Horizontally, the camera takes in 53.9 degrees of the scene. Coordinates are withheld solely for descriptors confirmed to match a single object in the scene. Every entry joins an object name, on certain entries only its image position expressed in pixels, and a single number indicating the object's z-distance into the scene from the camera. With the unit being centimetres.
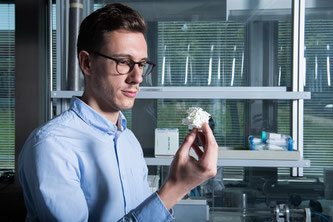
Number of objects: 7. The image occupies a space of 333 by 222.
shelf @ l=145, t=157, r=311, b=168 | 176
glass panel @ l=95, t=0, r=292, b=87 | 196
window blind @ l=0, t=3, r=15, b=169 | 260
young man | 81
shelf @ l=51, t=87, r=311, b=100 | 176
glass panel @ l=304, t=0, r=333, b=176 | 207
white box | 183
